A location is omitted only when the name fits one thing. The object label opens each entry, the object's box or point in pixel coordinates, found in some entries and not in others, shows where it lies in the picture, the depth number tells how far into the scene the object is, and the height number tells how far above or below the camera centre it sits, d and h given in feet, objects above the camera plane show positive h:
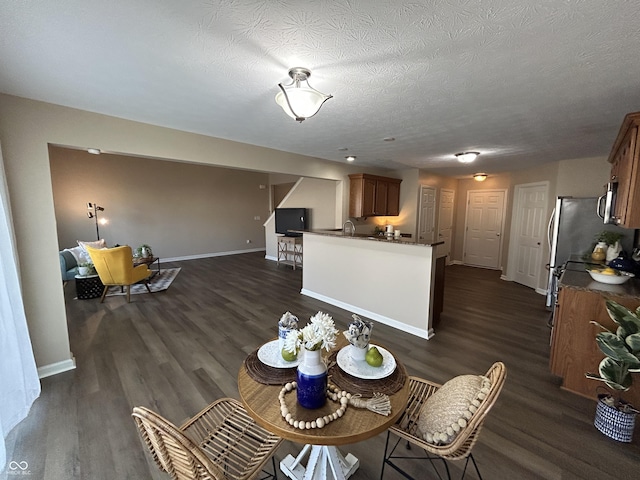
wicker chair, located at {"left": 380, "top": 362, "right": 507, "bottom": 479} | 3.57 -3.54
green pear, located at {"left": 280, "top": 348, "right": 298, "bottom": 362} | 4.58 -2.54
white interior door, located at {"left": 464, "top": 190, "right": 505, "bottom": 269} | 21.22 -1.38
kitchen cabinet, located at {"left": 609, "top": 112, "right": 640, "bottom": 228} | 6.20 +0.91
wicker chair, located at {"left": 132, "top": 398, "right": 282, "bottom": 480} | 3.01 -3.67
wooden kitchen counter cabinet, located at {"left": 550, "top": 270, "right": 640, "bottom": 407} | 6.85 -3.15
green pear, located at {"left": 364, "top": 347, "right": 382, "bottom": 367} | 4.56 -2.56
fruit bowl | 7.36 -1.82
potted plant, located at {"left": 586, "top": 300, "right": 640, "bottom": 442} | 5.53 -3.35
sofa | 15.49 -3.49
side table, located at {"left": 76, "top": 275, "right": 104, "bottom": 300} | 14.26 -4.33
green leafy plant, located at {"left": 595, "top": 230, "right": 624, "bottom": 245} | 10.98 -1.02
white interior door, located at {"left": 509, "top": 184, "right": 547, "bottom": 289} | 16.44 -1.40
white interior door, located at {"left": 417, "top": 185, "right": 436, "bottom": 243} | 19.63 -0.26
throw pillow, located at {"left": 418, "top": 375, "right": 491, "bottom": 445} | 3.77 -2.96
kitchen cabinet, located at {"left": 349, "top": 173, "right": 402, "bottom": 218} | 17.38 +1.04
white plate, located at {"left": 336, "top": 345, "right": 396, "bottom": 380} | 4.40 -2.72
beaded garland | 3.43 -2.78
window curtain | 5.54 -3.20
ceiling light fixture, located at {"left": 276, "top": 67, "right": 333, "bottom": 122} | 5.42 +2.34
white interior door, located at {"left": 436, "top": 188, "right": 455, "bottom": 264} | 22.02 -0.76
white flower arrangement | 3.63 -1.77
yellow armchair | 13.35 -3.06
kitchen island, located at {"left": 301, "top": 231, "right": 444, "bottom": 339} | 10.52 -3.13
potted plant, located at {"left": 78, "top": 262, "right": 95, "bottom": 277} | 14.60 -3.41
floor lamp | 20.08 -0.13
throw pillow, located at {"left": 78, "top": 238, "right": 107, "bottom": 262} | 16.27 -2.48
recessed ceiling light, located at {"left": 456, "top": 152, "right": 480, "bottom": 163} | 13.07 +2.77
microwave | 8.21 +0.31
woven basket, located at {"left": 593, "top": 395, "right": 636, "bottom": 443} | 5.74 -4.65
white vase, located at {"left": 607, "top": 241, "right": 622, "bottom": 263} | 10.43 -1.51
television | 22.02 -0.91
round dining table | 3.33 -2.83
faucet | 14.89 -1.06
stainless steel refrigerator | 11.86 -0.91
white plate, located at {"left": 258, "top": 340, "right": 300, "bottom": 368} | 4.60 -2.69
